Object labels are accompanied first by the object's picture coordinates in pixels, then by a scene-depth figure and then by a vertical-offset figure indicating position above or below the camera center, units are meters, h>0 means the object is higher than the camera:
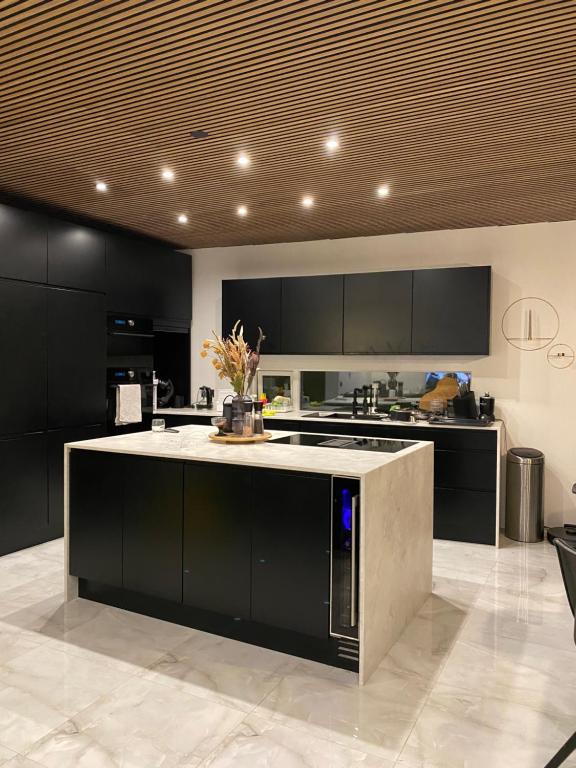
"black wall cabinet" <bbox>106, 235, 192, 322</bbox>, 5.45 +0.86
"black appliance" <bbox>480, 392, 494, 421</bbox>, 5.33 -0.34
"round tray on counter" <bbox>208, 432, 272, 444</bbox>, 3.51 -0.43
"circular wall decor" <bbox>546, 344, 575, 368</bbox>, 5.21 +0.12
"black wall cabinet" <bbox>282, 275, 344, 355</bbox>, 5.75 +0.51
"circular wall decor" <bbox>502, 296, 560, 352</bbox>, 5.27 +0.41
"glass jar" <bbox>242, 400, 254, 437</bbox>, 3.60 -0.32
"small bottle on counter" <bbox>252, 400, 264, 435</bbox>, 3.67 -0.33
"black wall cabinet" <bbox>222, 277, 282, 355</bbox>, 6.01 +0.60
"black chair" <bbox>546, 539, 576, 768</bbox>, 1.95 -0.70
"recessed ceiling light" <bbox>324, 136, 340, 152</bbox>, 3.38 +1.29
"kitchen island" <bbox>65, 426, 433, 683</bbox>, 2.79 -0.88
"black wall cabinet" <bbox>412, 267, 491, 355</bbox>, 5.20 +0.51
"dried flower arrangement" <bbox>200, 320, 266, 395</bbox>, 3.64 +0.03
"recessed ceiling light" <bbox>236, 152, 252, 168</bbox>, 3.66 +1.30
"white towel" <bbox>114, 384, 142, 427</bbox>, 5.55 -0.36
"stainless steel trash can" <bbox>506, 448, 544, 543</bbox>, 4.99 -1.06
